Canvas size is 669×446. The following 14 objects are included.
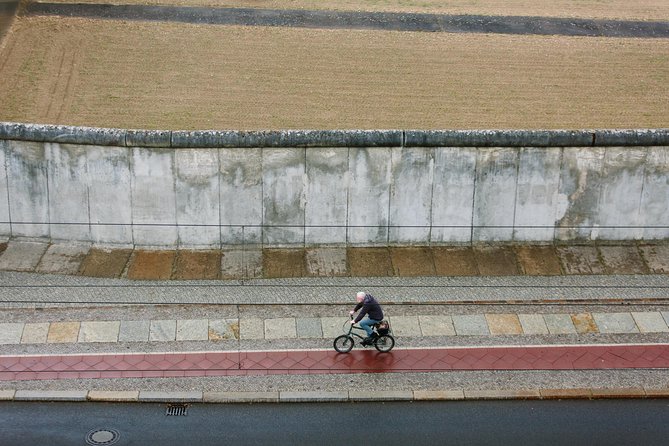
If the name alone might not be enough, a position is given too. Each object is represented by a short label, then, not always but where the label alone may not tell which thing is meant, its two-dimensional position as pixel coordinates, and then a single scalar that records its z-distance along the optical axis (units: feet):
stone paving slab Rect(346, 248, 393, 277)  79.10
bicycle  69.31
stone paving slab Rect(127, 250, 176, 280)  77.61
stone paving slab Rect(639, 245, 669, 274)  80.84
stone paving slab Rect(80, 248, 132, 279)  77.71
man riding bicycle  68.23
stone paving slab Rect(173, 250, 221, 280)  77.92
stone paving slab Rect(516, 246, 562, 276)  80.07
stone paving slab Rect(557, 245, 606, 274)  80.43
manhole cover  59.93
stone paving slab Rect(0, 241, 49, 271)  78.07
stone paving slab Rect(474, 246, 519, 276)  79.77
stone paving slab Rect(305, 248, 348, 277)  78.89
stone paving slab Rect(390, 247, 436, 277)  79.25
